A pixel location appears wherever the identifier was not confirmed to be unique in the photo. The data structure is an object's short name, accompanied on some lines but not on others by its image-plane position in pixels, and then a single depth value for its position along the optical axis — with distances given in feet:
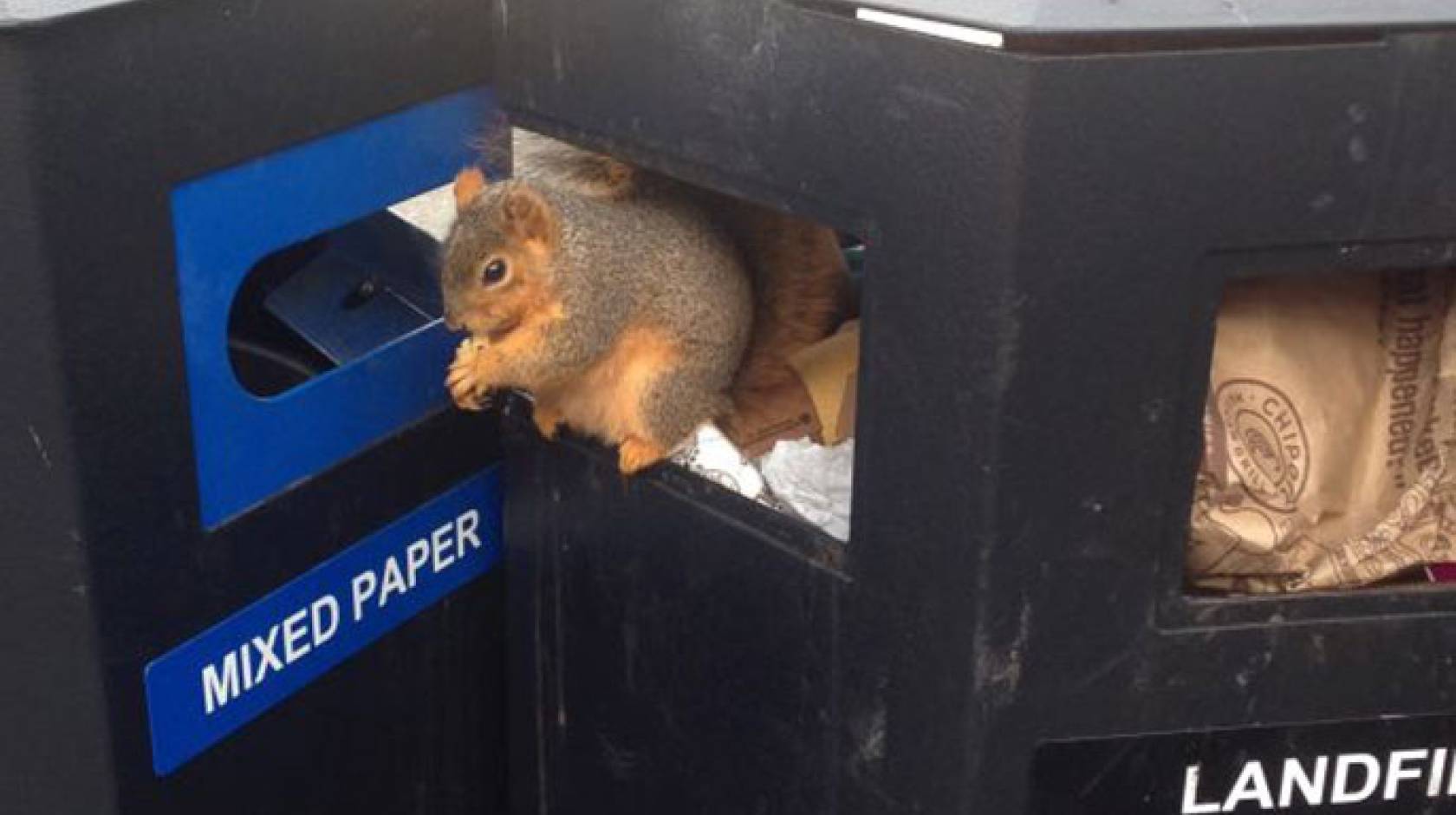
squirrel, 6.00
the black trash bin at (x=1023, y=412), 4.43
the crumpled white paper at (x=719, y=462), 5.88
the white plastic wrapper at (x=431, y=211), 10.71
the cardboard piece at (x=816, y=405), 6.03
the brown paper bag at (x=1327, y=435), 5.18
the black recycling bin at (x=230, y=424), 4.76
